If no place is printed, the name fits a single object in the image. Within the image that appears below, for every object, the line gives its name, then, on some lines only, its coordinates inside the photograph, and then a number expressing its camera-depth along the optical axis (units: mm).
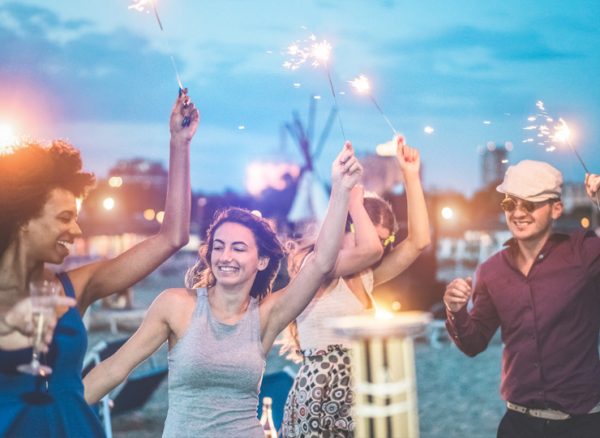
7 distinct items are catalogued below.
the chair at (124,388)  6184
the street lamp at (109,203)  26231
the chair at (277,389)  5496
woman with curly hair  2719
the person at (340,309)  3984
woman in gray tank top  3059
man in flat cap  3842
